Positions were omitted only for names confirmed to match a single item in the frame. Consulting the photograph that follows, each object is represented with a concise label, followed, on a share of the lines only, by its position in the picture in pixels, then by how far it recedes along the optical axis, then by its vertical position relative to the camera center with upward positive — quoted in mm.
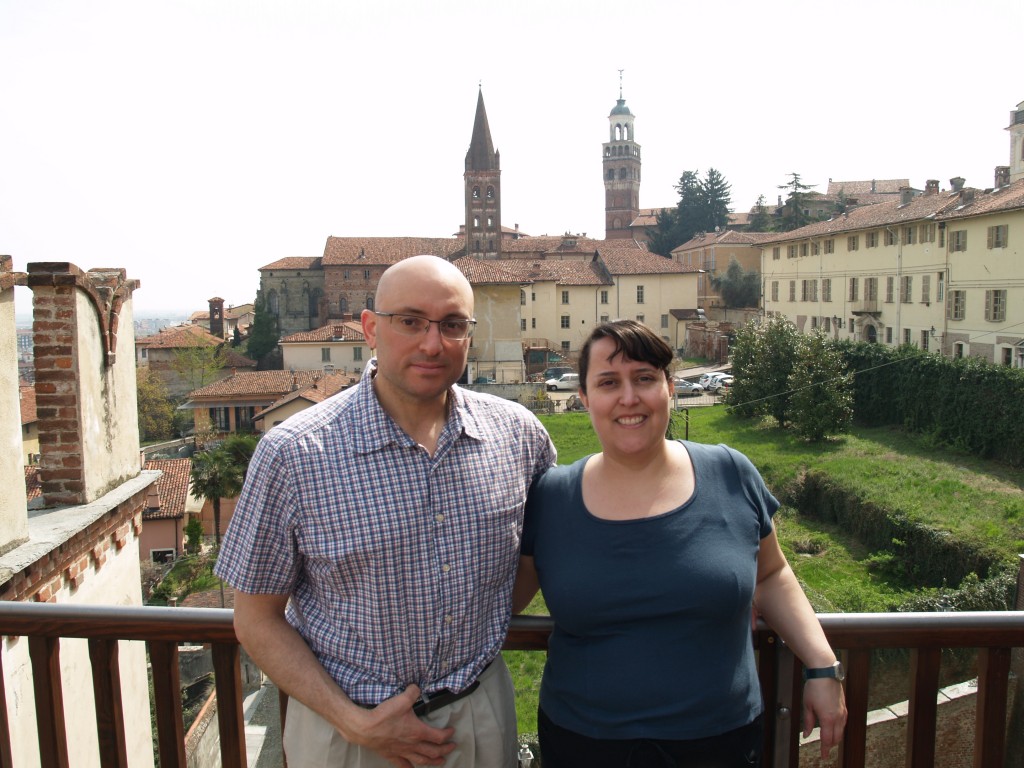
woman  2051 -768
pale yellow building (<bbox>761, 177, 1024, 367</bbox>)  25906 +816
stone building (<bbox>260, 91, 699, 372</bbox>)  42188 +2157
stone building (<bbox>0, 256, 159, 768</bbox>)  4281 -1139
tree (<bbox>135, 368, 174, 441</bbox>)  46094 -6082
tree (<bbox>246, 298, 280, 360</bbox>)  59000 -2389
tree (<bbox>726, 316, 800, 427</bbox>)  28375 -2611
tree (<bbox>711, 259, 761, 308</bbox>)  56406 +718
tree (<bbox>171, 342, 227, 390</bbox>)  51031 -3772
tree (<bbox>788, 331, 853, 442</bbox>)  26391 -3330
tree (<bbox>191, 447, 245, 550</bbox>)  27422 -5889
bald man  2037 -660
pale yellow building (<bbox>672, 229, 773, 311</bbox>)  58062 +2960
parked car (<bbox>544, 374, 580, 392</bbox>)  40312 -4267
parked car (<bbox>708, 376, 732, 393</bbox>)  37588 -4206
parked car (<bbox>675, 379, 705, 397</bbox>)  37750 -4370
